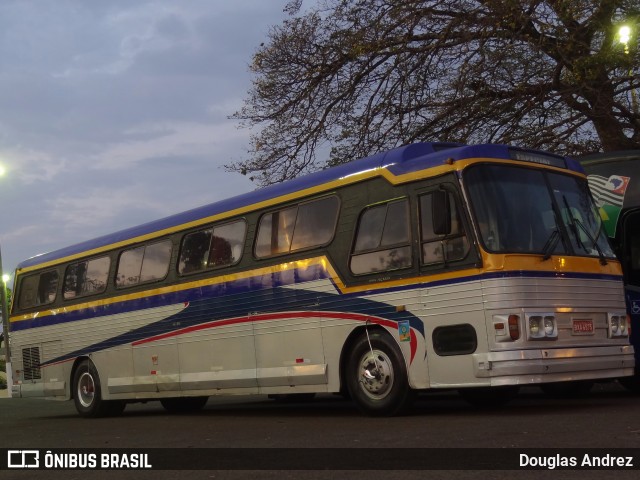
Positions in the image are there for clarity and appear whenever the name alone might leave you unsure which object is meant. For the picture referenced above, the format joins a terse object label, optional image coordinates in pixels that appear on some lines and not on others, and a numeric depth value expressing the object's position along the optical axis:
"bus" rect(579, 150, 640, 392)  13.48
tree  17.72
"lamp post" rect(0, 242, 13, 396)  29.88
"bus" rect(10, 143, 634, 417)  9.80
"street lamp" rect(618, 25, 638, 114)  16.30
